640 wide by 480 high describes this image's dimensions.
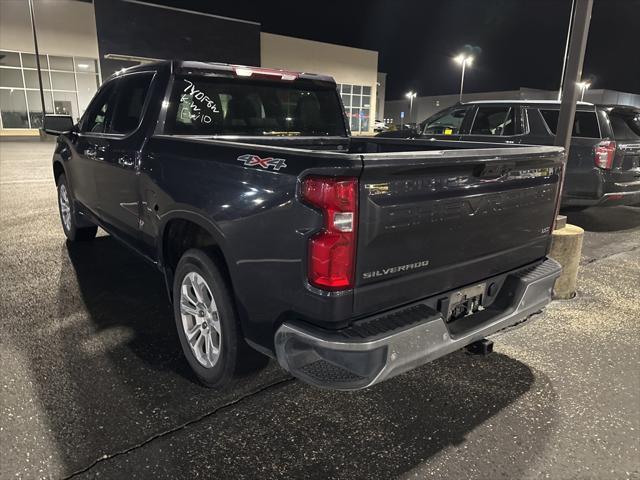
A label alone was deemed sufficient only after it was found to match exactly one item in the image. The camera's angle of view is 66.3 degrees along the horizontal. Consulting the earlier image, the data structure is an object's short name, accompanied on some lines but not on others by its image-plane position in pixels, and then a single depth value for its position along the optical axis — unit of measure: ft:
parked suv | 23.39
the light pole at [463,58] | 128.36
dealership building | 92.32
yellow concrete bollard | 14.97
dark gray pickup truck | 7.05
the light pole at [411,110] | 252.21
